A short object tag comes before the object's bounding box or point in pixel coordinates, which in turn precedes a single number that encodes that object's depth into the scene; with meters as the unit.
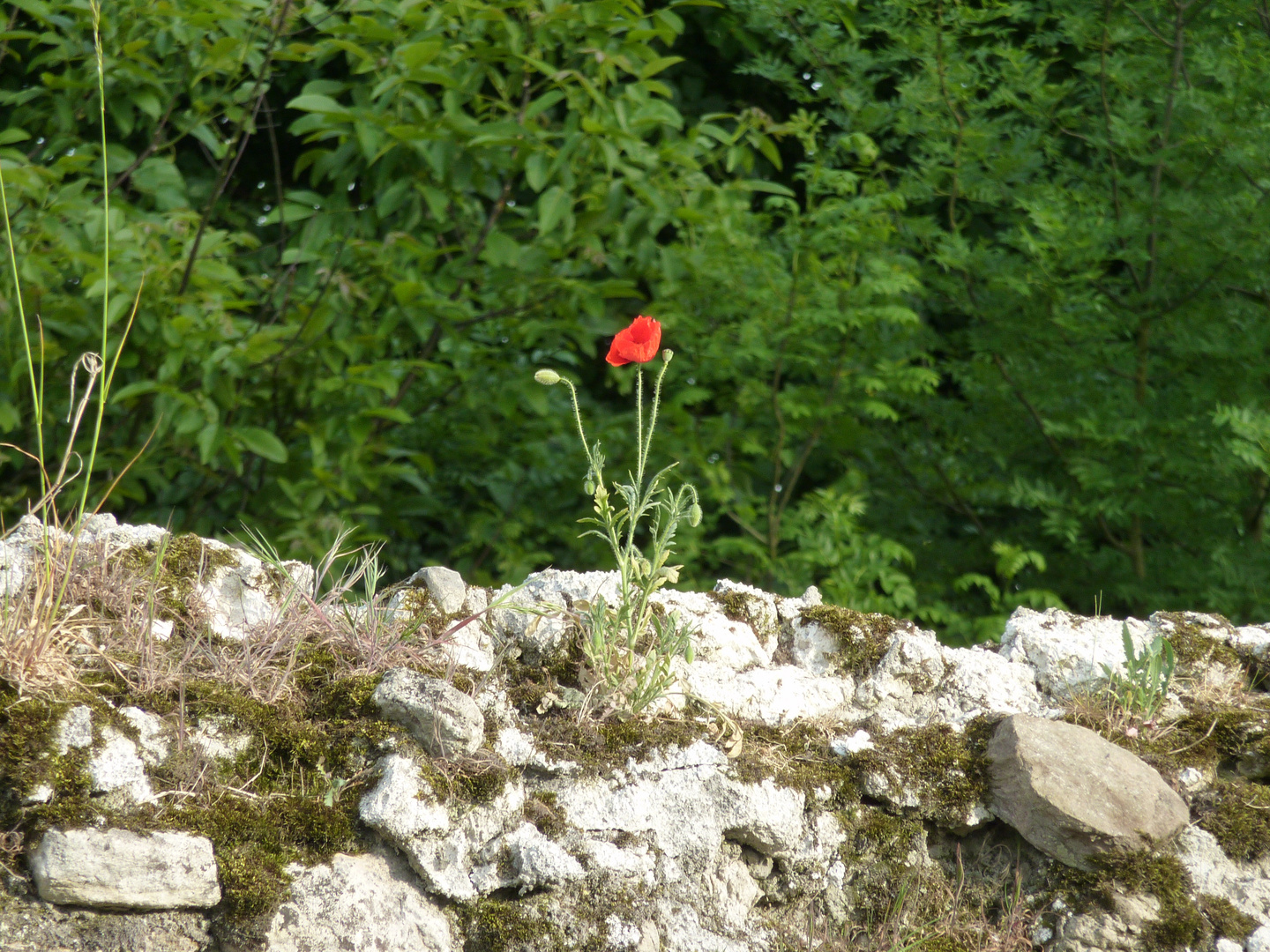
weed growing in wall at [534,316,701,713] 12.31
